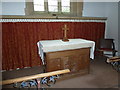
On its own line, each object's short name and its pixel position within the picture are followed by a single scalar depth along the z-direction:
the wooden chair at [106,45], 3.84
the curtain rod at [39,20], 3.05
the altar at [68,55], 2.50
